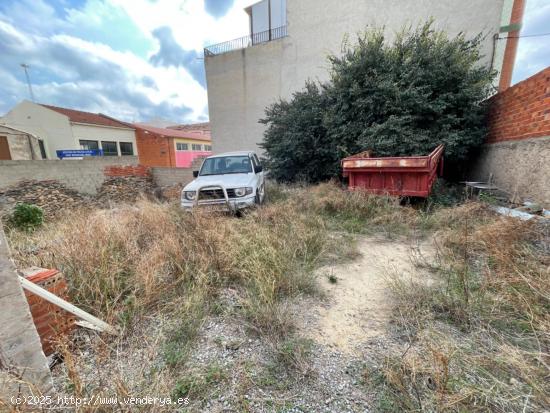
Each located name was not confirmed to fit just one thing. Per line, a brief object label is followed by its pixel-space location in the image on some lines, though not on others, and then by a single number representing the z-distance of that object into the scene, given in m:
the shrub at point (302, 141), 7.42
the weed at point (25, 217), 5.80
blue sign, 13.88
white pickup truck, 4.70
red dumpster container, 4.27
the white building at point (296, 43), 8.22
